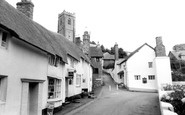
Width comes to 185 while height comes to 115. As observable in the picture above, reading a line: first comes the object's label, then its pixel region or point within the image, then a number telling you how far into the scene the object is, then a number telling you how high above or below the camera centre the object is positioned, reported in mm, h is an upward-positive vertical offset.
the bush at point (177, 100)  8464 -1798
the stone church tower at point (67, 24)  64375 +22867
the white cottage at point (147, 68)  27688 +1192
